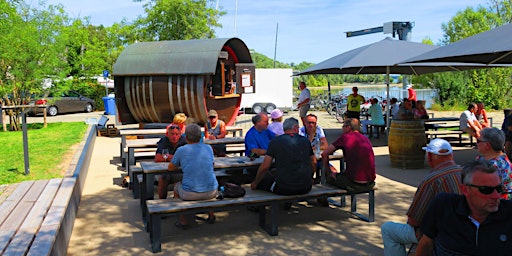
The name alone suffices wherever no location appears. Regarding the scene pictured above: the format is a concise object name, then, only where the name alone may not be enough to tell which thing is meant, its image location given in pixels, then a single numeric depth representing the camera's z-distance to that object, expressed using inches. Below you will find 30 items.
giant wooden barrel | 442.6
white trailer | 1020.5
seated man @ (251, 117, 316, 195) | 202.8
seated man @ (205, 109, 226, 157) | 333.1
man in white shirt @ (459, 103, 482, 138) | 372.2
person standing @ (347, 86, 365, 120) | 557.6
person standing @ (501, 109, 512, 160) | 233.1
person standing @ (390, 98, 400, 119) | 545.1
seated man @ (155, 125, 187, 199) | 233.6
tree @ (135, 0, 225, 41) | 1055.0
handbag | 202.7
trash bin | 981.2
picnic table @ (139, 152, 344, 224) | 216.9
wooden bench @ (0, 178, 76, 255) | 159.0
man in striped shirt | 140.6
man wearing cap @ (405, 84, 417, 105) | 599.8
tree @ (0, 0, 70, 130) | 577.0
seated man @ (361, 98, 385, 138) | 520.4
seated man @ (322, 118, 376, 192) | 218.4
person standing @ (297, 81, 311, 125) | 542.6
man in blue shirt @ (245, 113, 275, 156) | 257.9
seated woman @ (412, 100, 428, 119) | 491.5
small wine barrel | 348.8
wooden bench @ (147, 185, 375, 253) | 186.5
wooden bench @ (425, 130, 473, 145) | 418.4
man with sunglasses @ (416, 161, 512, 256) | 102.0
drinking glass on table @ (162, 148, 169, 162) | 239.0
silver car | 1044.5
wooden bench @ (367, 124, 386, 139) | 521.2
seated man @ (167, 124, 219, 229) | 196.9
